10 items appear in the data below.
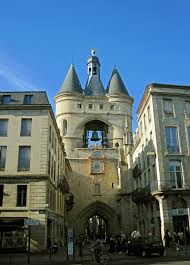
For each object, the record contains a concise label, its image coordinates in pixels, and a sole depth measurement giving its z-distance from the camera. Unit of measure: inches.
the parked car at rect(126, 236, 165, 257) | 549.8
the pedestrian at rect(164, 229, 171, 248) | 688.4
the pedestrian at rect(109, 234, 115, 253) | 688.4
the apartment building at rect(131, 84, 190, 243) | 751.3
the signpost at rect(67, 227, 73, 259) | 531.1
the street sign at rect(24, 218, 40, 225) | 502.1
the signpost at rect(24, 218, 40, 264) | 502.1
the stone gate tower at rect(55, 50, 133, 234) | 1365.9
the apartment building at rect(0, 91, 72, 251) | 687.9
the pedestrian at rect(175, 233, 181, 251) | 645.6
